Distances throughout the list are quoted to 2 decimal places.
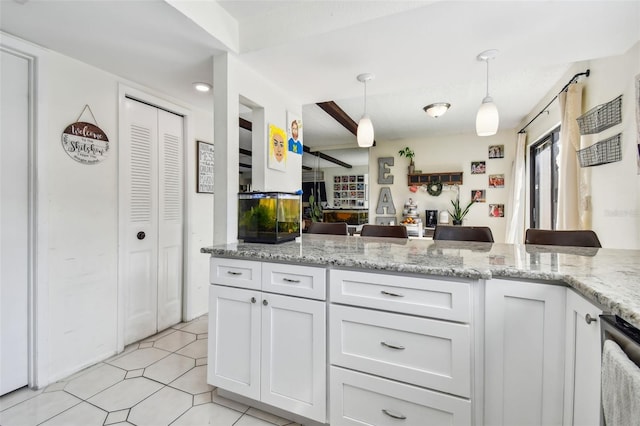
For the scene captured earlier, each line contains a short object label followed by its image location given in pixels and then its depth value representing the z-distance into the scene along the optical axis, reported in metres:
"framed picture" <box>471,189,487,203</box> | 4.63
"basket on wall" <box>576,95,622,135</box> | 1.89
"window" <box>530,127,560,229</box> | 3.26
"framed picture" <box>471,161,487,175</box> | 4.63
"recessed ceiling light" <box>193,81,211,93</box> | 2.36
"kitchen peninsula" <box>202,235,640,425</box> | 1.07
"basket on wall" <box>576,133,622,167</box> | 1.90
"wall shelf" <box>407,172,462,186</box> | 4.70
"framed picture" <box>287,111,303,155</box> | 2.56
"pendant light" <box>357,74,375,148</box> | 2.38
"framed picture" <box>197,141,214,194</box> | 2.96
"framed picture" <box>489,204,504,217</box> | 4.56
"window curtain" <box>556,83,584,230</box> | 2.33
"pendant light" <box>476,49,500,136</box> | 1.98
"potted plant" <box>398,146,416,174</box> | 4.96
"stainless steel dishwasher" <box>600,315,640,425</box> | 0.67
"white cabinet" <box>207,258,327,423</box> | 1.40
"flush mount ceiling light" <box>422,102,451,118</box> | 3.31
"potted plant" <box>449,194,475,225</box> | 4.67
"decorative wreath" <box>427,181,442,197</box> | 4.84
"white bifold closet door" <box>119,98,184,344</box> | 2.38
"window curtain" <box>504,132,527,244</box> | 4.04
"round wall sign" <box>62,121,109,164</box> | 1.98
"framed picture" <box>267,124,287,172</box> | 2.30
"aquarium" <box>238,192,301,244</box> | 1.83
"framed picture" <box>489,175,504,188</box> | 4.53
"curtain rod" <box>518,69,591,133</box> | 2.31
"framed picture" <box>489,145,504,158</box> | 4.54
